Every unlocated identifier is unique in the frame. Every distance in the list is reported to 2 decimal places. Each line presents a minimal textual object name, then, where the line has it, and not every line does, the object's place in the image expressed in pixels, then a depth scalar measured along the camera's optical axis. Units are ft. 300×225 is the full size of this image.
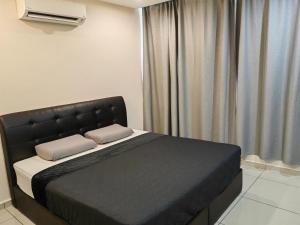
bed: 5.44
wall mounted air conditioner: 8.22
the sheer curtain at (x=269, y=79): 9.08
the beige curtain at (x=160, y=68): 12.20
